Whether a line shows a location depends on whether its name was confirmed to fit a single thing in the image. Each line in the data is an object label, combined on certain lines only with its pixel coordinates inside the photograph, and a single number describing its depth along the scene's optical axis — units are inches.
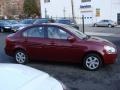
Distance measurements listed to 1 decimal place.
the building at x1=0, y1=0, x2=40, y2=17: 1703.1
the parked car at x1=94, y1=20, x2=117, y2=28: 928.9
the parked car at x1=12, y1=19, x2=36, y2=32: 551.7
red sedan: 169.2
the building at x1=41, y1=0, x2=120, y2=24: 1068.9
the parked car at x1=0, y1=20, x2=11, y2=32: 593.9
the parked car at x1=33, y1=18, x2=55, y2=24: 501.1
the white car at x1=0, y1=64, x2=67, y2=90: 56.9
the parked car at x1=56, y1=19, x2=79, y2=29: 469.1
